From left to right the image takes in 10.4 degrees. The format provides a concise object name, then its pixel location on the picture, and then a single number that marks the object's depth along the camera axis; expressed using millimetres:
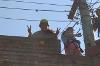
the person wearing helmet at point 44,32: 13629
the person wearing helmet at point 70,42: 13832
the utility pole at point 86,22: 15031
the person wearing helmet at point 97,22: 14573
